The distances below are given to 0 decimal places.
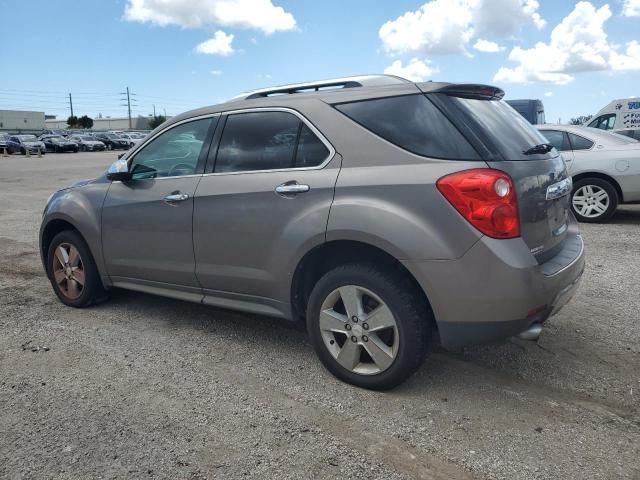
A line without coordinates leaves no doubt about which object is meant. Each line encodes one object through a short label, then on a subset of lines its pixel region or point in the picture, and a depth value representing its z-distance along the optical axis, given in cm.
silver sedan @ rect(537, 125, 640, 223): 823
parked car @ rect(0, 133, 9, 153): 4197
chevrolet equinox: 279
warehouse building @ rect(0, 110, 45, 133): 9525
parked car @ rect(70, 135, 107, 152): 4834
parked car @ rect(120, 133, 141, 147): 5438
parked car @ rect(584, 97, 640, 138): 1850
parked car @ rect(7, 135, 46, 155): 4153
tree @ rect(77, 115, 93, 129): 10556
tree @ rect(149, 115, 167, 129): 9351
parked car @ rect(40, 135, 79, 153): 4522
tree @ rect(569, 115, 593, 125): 2467
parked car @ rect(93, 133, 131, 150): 5209
